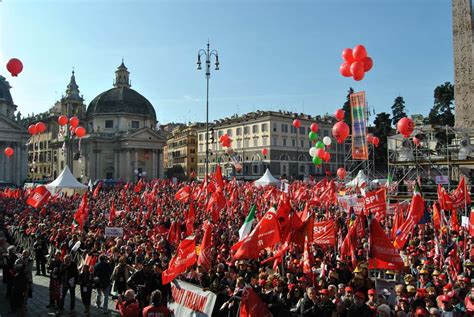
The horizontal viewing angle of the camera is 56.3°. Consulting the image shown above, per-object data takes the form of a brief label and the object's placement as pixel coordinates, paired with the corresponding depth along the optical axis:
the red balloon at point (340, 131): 24.45
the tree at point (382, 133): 64.00
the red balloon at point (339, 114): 31.32
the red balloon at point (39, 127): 36.80
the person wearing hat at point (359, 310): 6.90
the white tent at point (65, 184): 35.72
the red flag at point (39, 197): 20.77
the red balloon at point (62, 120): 38.12
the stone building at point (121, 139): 79.44
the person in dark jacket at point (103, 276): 10.43
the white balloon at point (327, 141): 37.34
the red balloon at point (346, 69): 18.91
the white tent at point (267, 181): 43.02
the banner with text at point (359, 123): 24.84
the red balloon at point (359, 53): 17.91
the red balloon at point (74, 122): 35.71
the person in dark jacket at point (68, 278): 10.44
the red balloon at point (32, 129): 37.02
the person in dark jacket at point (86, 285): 10.23
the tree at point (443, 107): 59.78
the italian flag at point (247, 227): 11.59
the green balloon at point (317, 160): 32.31
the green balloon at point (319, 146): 34.31
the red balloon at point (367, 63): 18.33
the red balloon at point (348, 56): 18.64
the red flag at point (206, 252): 10.16
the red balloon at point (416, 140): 25.74
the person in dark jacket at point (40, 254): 14.72
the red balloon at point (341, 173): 37.11
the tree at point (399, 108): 69.88
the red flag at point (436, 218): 15.64
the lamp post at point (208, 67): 29.02
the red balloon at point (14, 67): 17.55
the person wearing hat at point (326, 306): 7.28
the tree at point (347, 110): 69.24
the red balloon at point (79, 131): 35.00
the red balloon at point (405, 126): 21.31
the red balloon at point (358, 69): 18.19
